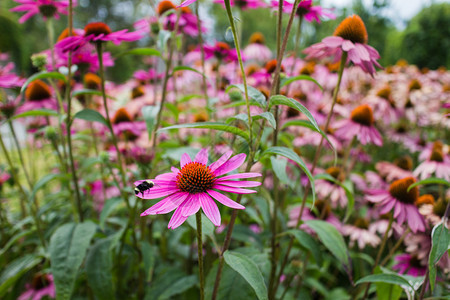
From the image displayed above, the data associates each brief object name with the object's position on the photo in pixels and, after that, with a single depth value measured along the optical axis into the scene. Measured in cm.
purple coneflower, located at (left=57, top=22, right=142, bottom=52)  77
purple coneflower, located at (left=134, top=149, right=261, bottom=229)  48
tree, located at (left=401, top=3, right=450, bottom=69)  429
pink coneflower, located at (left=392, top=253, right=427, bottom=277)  95
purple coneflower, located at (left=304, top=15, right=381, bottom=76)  76
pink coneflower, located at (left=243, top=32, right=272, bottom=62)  188
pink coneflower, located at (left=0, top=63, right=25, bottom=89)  98
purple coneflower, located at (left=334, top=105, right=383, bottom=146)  114
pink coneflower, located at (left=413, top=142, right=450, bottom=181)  117
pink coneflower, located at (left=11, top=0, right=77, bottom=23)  104
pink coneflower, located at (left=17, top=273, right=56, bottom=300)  107
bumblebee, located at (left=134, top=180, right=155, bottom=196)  57
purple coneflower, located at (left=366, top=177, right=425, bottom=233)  85
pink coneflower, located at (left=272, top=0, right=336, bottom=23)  94
